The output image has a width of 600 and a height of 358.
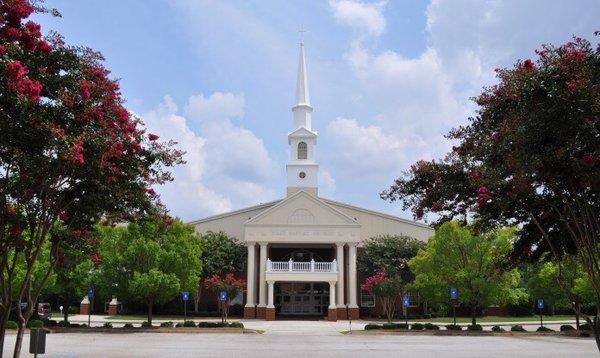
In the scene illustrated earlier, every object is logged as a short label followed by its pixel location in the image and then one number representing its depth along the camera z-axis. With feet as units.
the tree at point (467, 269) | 111.34
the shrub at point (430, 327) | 112.89
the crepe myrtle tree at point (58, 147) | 28.53
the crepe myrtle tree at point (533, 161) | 29.84
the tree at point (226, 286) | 126.93
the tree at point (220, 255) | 166.09
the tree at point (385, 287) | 130.82
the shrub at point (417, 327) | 111.04
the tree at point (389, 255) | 164.76
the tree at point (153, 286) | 109.29
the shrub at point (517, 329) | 107.65
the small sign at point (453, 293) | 106.63
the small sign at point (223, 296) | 120.37
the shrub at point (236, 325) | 111.75
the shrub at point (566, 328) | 106.93
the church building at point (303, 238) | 153.69
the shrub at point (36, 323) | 100.58
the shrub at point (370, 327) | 111.06
